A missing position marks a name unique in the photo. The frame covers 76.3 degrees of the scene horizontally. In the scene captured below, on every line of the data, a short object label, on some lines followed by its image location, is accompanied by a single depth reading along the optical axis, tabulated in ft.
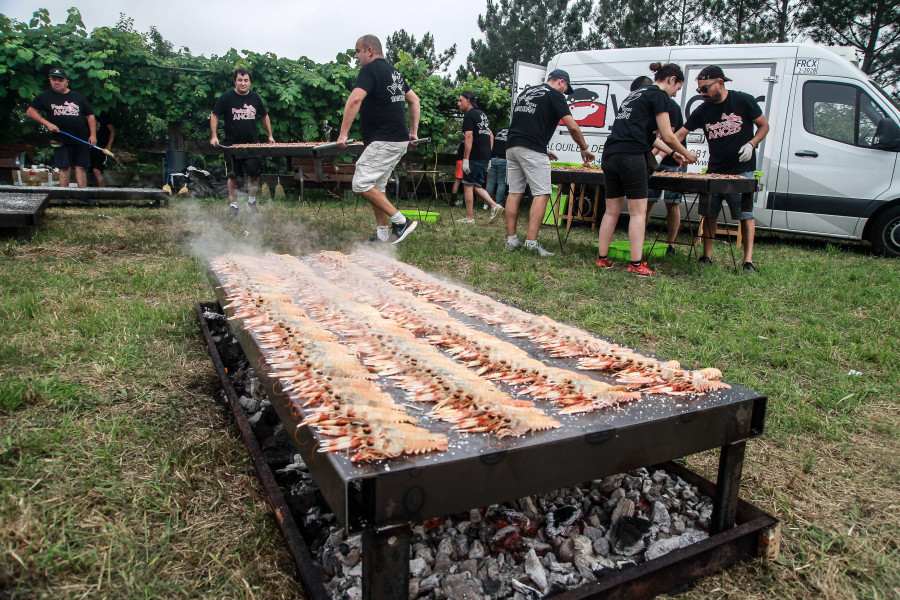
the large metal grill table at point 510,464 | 4.52
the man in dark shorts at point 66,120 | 29.68
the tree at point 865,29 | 62.13
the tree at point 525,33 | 95.91
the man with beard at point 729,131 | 20.03
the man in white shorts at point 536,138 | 21.67
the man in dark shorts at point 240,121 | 28.91
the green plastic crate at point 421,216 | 30.37
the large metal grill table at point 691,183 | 18.99
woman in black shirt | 19.16
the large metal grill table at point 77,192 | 25.32
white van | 26.66
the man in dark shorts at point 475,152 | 33.17
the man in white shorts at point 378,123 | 20.89
